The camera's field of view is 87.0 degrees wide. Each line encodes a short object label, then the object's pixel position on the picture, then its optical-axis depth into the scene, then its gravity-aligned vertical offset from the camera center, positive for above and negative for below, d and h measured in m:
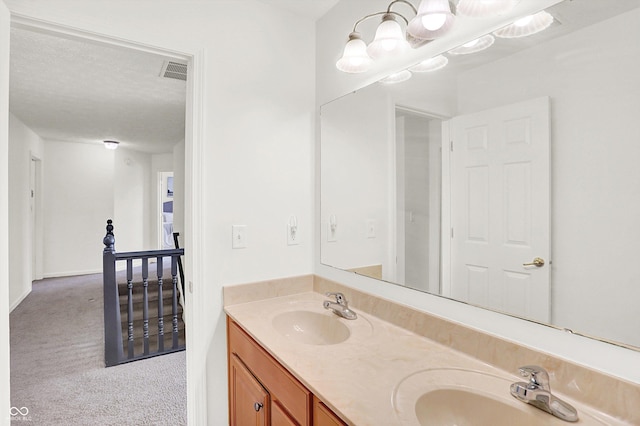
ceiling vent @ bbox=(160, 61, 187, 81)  2.62 +1.15
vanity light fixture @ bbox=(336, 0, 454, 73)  1.11 +0.67
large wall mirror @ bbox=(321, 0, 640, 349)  0.81 +0.11
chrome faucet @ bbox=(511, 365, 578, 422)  0.79 -0.45
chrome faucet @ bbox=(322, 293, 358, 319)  1.51 -0.44
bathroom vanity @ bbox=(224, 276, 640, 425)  0.83 -0.48
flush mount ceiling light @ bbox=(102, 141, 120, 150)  5.77 +1.17
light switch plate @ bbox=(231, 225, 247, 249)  1.71 -0.12
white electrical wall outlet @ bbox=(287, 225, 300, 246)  1.90 -0.13
